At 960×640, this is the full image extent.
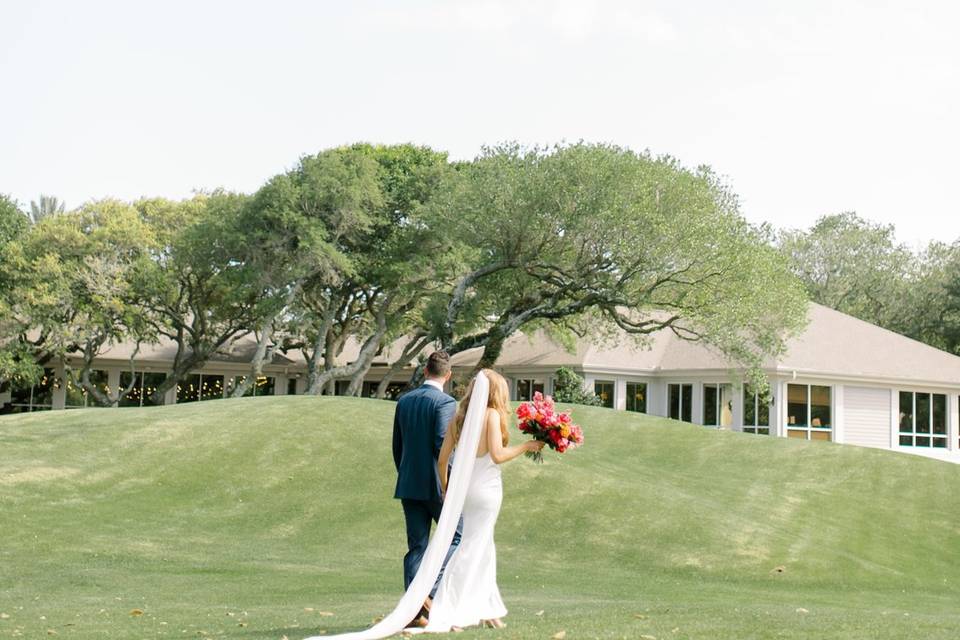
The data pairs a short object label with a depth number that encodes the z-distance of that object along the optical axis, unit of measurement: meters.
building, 38.25
